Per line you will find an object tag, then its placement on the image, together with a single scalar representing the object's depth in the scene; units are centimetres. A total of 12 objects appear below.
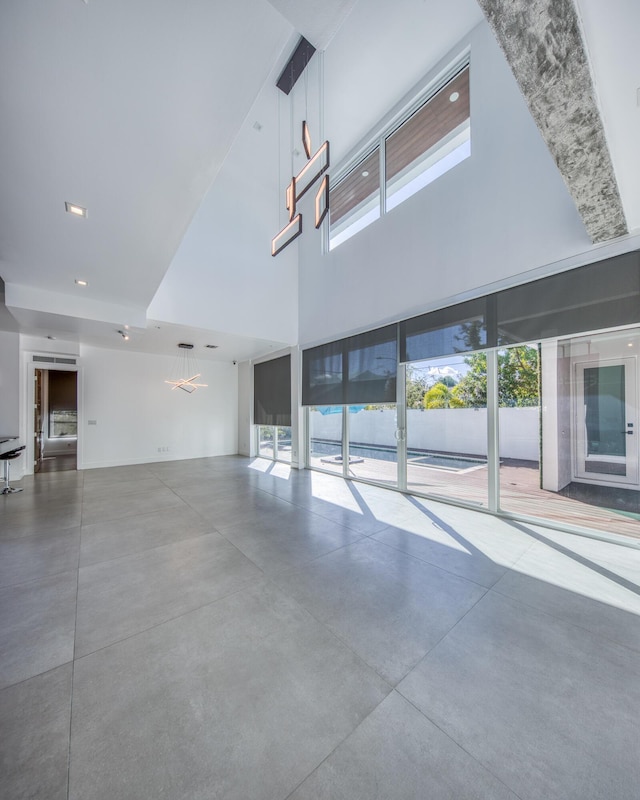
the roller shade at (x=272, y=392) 802
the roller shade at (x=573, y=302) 309
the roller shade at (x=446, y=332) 415
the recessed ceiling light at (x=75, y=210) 301
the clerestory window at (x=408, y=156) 450
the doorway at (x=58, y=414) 1088
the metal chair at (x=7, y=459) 544
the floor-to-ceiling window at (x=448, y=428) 434
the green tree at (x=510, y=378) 387
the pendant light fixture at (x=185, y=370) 885
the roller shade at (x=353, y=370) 537
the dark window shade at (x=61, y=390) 1290
